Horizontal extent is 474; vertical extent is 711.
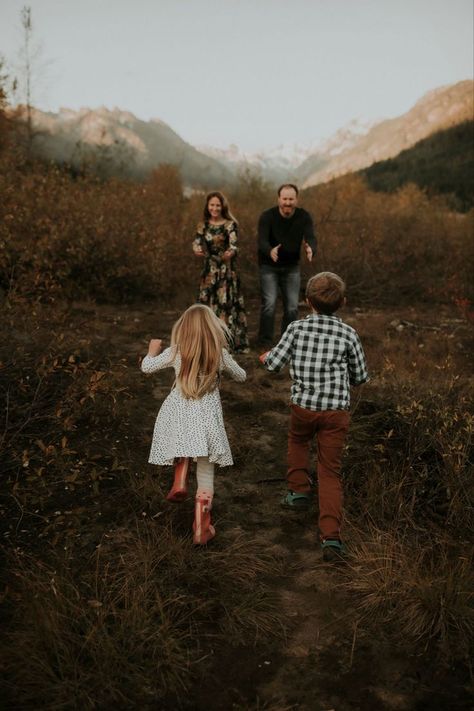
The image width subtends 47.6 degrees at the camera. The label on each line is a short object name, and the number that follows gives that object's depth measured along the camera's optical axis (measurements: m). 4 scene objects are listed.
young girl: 3.08
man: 6.40
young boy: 3.17
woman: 6.70
